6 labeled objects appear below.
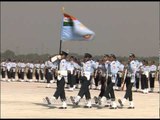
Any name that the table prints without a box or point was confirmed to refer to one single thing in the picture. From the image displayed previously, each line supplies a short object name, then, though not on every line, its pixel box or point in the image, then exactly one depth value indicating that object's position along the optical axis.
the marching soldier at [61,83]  16.86
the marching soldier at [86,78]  17.38
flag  18.25
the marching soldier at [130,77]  17.42
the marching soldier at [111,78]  17.50
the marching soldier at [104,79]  17.92
